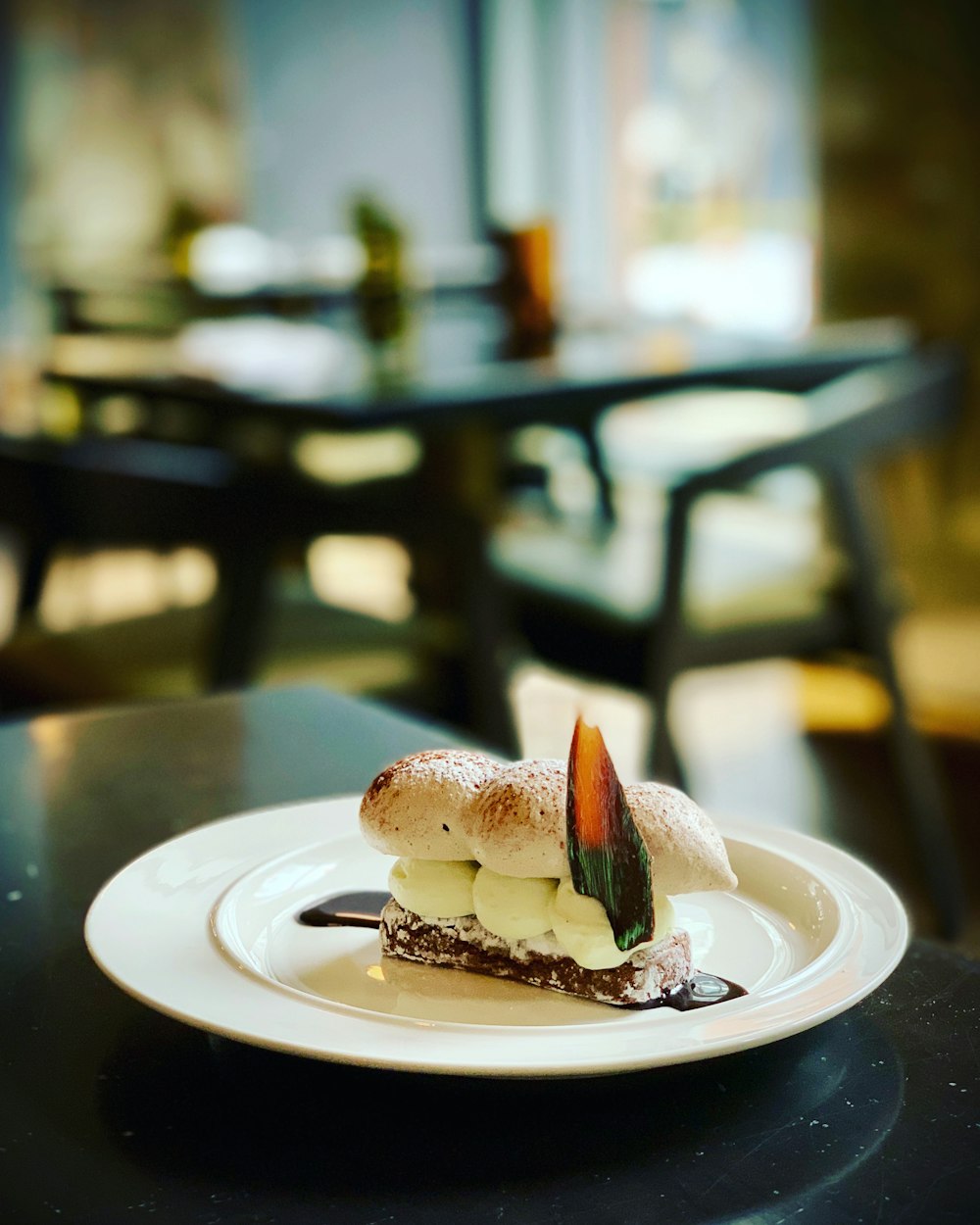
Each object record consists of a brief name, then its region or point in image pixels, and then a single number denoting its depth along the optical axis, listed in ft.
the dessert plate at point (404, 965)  1.63
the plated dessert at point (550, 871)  1.78
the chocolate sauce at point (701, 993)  1.84
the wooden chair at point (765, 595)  7.00
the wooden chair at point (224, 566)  7.04
